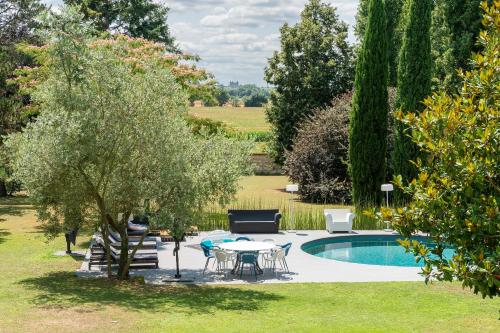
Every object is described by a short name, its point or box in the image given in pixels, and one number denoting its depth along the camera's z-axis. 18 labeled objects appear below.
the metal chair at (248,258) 16.72
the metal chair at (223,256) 16.80
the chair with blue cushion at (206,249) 17.62
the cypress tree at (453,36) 35.69
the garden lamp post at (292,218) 25.61
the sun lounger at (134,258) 17.64
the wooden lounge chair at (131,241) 19.27
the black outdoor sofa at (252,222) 24.54
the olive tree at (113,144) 14.40
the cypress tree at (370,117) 31.11
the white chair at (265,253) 18.51
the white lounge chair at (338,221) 24.69
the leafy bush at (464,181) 6.04
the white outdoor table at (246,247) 17.39
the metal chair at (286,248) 17.68
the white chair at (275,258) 17.27
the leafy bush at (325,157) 35.09
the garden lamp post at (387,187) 25.34
